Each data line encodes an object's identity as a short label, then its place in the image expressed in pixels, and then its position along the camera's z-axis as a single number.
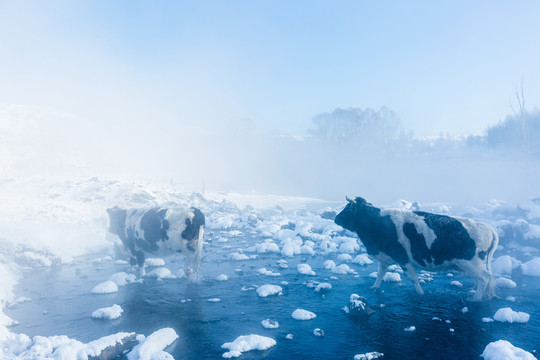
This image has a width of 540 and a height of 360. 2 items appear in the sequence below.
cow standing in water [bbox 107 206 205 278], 11.23
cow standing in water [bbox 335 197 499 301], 9.02
